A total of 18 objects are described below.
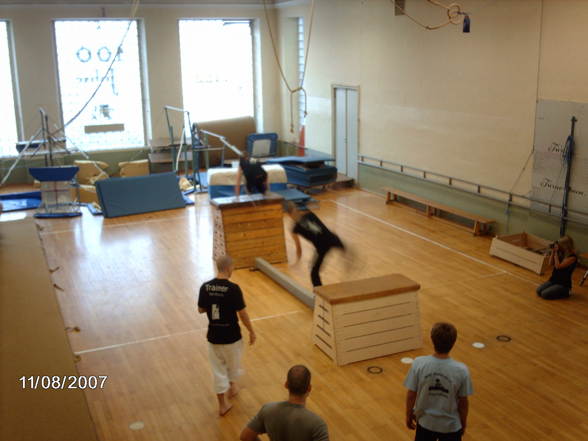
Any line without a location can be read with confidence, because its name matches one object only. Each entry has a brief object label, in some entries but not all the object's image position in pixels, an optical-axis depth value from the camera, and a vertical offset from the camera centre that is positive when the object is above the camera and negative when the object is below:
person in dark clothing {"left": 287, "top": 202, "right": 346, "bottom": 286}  6.99 -1.60
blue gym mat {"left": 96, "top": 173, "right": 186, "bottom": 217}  11.71 -2.01
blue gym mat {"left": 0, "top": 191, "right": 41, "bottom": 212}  12.40 -2.22
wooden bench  10.14 -2.16
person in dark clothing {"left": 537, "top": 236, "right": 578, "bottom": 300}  7.47 -2.26
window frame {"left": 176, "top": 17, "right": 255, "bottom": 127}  16.28 +0.33
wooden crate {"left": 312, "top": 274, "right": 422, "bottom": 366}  5.99 -2.19
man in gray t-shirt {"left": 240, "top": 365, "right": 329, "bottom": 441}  3.07 -1.57
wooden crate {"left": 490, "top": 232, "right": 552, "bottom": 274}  8.42 -2.30
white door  13.77 -1.08
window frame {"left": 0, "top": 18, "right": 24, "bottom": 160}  14.42 +0.01
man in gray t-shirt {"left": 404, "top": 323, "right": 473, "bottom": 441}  3.52 -1.67
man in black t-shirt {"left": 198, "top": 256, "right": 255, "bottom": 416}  4.81 -1.78
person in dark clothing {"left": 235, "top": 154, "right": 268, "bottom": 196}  9.48 -1.37
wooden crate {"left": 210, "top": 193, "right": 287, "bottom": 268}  8.62 -1.94
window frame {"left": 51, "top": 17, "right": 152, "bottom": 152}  14.92 +0.10
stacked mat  13.05 -1.79
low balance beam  7.40 -2.39
